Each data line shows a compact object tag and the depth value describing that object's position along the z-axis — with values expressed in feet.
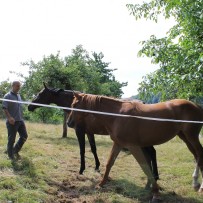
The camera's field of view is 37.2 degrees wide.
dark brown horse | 19.67
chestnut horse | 16.57
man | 21.75
